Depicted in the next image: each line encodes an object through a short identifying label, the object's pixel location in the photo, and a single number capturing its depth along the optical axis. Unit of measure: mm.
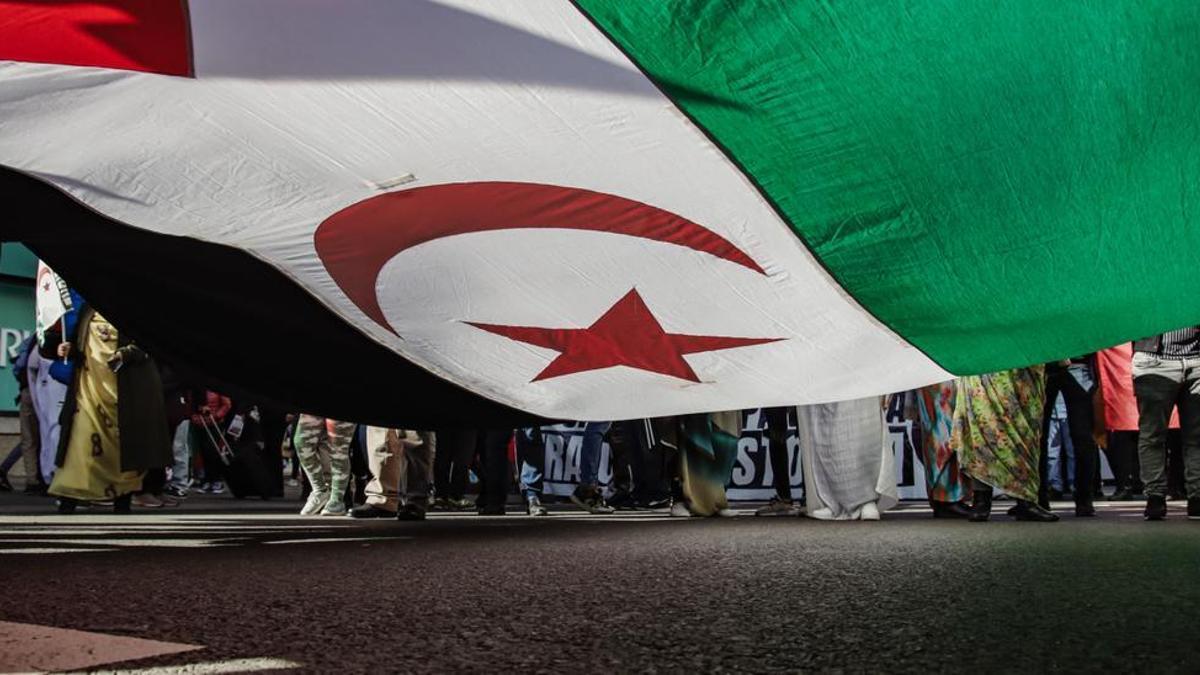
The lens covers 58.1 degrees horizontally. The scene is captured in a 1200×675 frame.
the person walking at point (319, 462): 6820
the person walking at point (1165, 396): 6211
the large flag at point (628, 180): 2324
